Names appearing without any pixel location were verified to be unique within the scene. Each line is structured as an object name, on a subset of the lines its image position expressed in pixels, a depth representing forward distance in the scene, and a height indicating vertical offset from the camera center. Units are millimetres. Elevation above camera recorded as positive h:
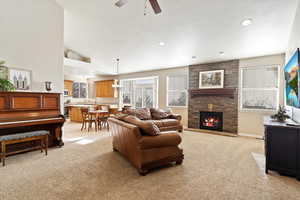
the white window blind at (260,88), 4621 +407
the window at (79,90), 9039 +564
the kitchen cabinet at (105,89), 8449 +591
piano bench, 2672 -795
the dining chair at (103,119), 5938 -852
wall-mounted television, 2326 +345
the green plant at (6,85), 2876 +263
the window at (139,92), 7555 +391
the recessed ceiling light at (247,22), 3153 +1739
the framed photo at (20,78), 3207 +462
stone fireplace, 5145 +25
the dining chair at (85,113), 5616 -559
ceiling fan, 2282 +1525
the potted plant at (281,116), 2699 -301
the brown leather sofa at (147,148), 2346 -842
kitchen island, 7453 -781
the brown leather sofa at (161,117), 4934 -671
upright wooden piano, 2934 -335
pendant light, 6420 +1541
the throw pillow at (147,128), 2434 -486
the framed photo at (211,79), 5406 +787
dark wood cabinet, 2248 -779
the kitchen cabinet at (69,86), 8453 +744
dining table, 5602 -660
